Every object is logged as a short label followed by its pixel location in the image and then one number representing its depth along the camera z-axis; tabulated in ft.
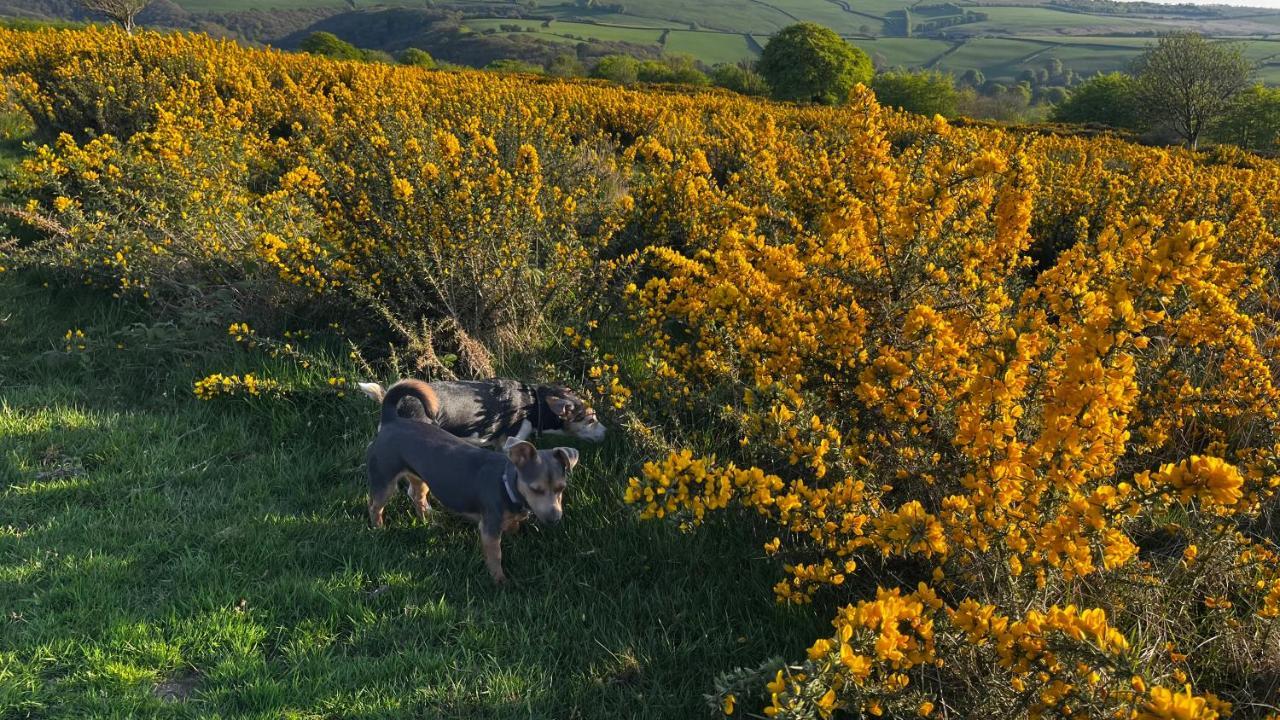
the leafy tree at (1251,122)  79.41
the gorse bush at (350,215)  15.62
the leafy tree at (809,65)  121.29
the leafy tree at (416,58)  109.09
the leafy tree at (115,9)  76.48
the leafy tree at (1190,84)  85.56
